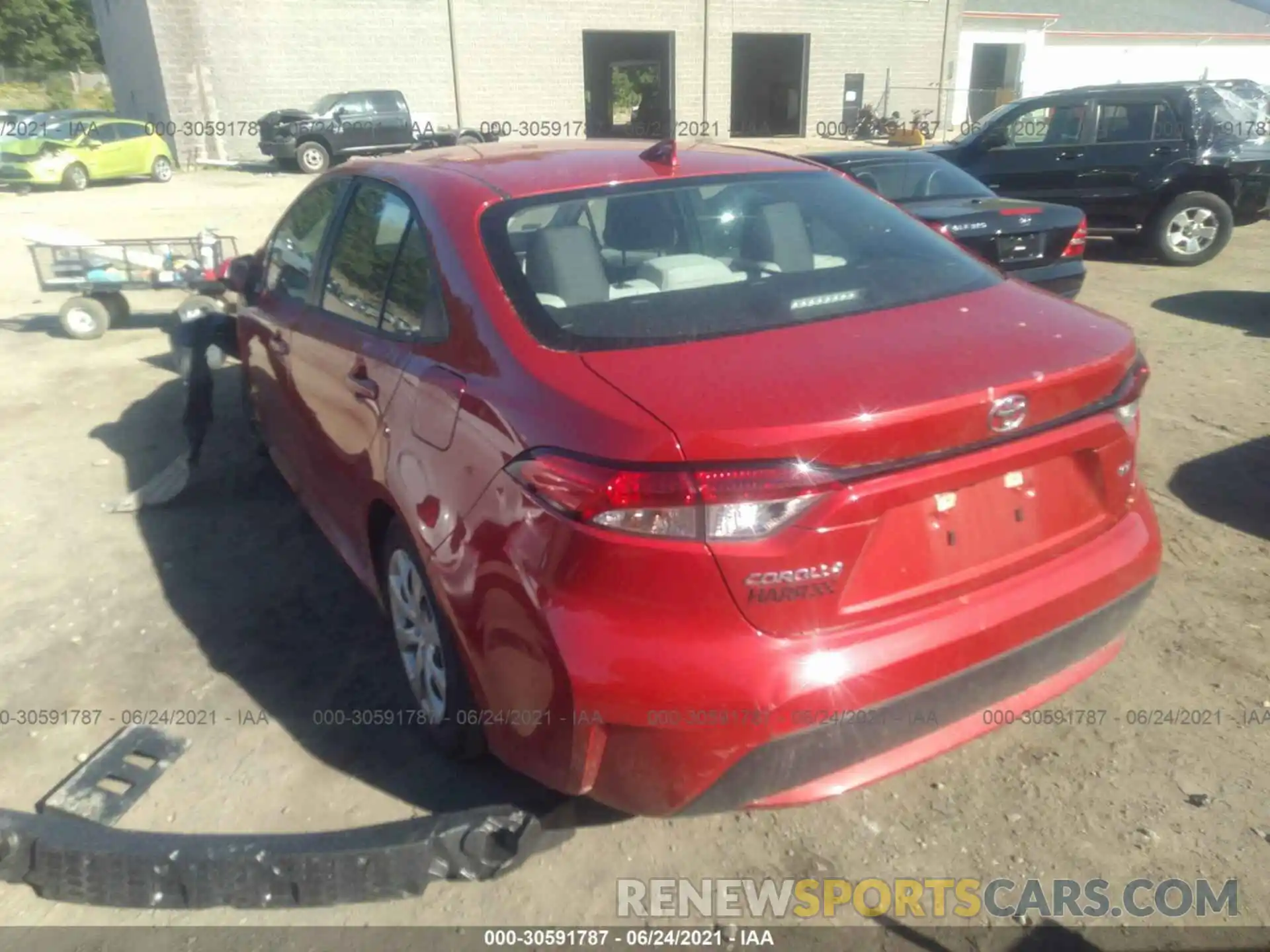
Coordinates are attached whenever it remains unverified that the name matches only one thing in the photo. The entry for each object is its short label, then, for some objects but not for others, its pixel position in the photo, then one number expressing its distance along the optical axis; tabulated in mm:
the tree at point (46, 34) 47688
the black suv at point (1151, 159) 10258
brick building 27406
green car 20891
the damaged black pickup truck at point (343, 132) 24891
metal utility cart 8031
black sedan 6844
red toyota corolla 2078
